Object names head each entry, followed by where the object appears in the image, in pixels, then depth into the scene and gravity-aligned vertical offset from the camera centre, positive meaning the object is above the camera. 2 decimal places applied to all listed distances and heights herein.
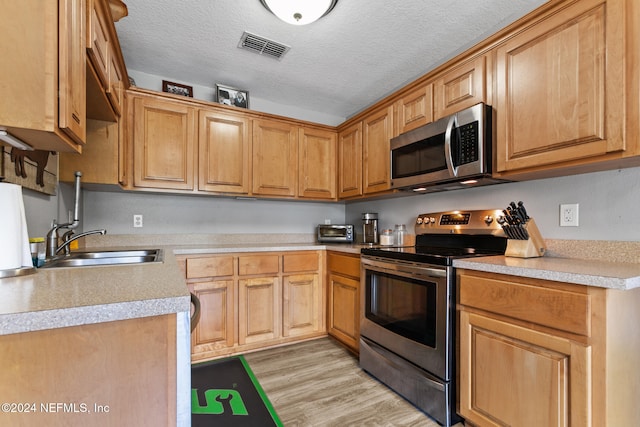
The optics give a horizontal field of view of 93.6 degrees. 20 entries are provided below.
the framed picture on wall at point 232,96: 2.73 +1.13
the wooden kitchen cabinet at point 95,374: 0.62 -0.35
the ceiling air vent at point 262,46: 2.10 +1.25
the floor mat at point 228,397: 1.63 -1.10
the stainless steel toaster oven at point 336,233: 3.03 -0.15
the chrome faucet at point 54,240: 1.54 -0.12
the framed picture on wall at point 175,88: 2.61 +1.14
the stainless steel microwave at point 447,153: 1.71 +0.42
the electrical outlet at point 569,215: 1.63 +0.02
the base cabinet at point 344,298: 2.41 -0.68
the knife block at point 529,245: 1.61 -0.15
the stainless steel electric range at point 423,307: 1.58 -0.54
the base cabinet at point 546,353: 1.09 -0.55
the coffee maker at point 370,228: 2.98 -0.10
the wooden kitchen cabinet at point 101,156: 2.02 +0.42
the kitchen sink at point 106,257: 1.46 -0.23
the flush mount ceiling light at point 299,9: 1.62 +1.15
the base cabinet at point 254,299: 2.31 -0.68
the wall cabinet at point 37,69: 0.80 +0.42
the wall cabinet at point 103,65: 1.23 +0.75
